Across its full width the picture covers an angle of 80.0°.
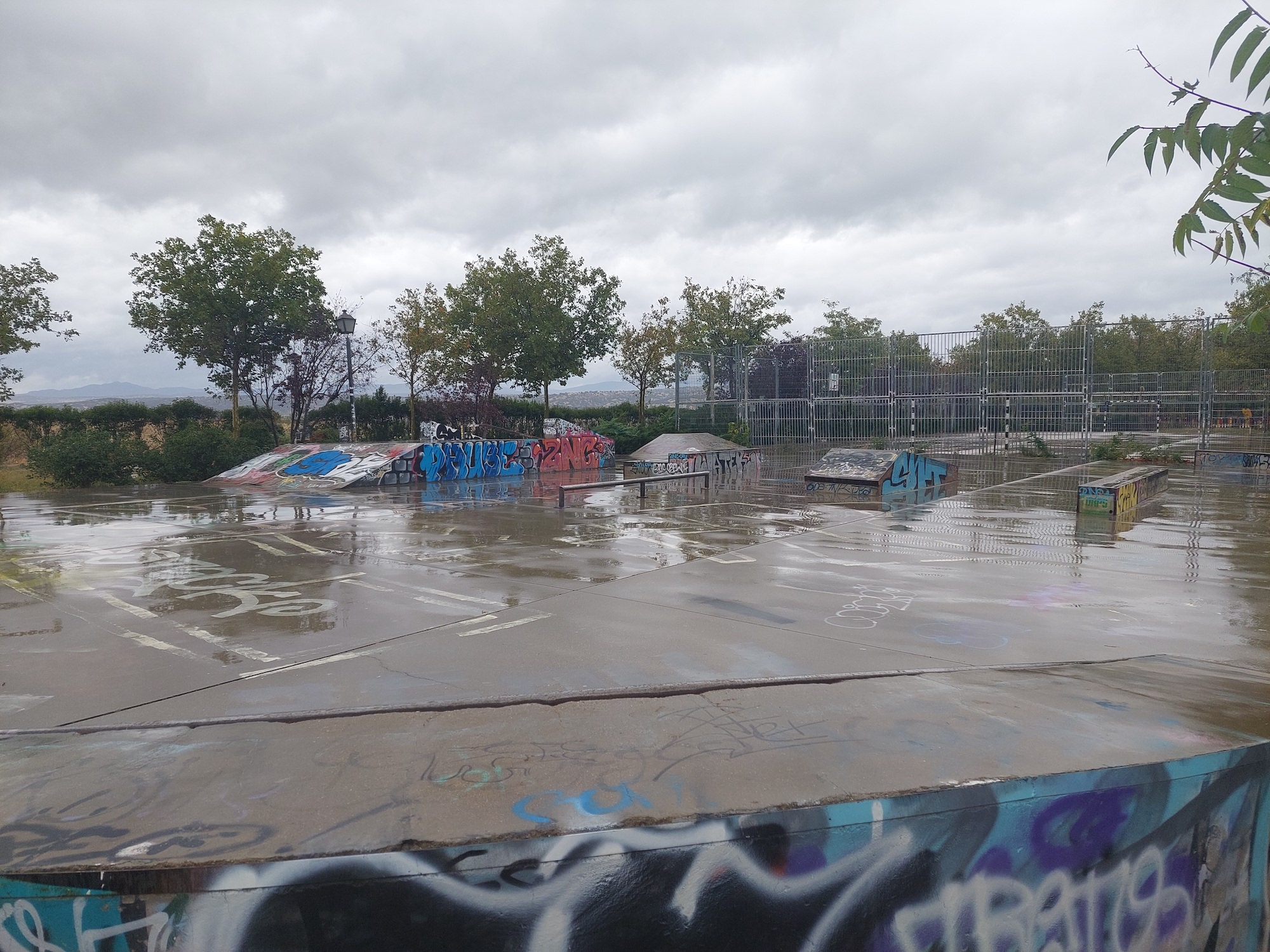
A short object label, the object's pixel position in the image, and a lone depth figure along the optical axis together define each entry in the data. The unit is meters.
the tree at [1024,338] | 23.11
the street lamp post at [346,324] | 20.86
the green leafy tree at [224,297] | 21.84
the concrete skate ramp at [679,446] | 22.81
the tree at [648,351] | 35.31
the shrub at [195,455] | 19.97
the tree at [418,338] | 27.06
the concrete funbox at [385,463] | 19.39
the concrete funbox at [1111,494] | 11.91
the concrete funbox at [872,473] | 16.14
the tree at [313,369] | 24.19
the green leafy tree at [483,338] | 28.12
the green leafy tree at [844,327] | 48.16
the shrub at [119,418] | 22.86
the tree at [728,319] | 36.09
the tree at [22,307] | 18.38
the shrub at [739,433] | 27.44
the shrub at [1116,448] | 22.48
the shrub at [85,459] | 18.48
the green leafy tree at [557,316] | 28.67
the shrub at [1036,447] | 23.52
